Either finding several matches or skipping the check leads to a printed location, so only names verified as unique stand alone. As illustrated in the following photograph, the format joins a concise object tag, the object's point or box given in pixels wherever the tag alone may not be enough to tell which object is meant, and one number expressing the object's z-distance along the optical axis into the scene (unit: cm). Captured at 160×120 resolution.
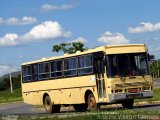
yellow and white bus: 2520
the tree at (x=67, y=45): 8419
